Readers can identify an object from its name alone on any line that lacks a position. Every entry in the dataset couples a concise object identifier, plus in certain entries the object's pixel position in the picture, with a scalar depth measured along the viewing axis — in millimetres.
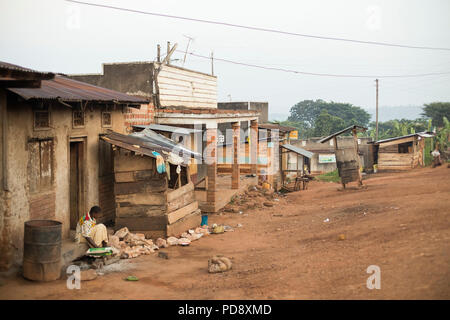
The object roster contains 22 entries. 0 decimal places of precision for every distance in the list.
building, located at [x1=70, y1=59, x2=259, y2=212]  13906
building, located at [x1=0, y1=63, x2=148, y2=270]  7133
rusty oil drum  6918
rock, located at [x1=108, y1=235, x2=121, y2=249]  9078
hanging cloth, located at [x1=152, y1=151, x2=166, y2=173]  9680
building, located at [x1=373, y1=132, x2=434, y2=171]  28531
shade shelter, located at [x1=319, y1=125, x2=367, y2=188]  18453
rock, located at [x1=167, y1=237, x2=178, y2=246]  9980
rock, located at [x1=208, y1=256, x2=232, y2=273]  7774
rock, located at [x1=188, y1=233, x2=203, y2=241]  10688
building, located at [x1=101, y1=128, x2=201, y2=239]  10023
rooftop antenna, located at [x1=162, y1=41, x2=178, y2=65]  18422
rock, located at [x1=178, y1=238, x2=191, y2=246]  10052
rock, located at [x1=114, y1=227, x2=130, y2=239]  9638
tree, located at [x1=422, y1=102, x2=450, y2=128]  65312
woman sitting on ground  8266
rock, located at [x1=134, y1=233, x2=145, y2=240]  9770
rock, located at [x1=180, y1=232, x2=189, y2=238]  10702
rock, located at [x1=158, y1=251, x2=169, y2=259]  8913
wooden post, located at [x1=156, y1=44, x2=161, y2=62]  17814
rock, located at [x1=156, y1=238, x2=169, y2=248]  9773
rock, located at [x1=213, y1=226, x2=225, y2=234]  11664
